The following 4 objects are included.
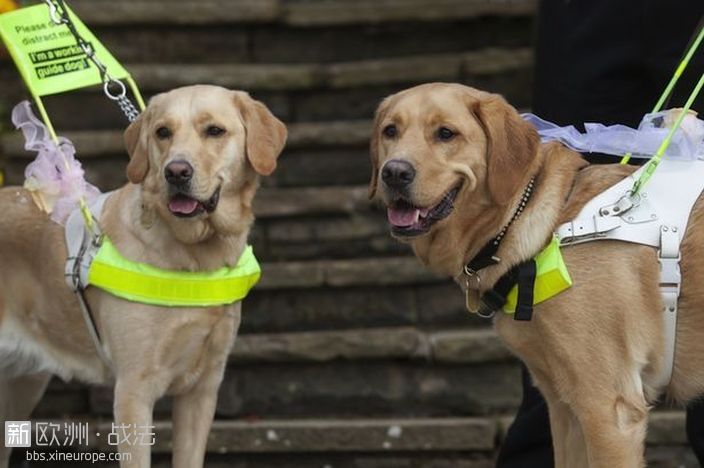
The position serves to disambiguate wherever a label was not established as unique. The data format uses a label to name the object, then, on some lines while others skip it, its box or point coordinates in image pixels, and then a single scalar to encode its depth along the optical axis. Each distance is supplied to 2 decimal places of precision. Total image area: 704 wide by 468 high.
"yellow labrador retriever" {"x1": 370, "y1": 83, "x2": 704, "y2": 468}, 7.23
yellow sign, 9.23
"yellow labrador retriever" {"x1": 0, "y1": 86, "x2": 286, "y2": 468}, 8.27
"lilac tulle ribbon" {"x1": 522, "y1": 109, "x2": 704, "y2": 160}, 7.61
